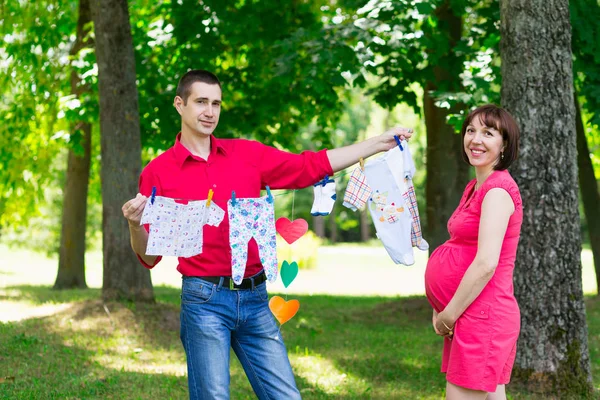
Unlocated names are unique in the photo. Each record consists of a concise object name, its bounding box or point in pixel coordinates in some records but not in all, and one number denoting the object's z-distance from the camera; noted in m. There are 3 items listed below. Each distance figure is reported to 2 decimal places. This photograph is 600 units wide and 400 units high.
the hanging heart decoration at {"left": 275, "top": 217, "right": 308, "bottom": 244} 4.27
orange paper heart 4.30
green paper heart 4.16
